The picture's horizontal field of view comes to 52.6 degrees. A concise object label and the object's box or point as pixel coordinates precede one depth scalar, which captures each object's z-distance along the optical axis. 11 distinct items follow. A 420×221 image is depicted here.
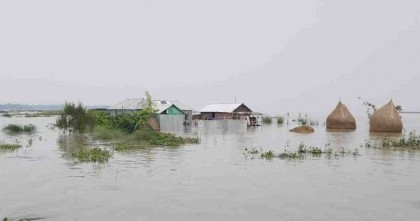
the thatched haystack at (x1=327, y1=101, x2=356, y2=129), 51.75
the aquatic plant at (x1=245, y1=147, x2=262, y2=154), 23.18
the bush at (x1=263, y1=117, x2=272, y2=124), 68.91
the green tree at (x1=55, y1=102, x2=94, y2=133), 33.56
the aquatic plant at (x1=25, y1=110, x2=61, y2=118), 109.14
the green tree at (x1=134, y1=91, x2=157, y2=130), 34.50
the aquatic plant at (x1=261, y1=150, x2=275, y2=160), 21.17
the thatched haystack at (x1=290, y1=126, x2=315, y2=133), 46.64
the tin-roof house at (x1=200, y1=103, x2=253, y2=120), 54.75
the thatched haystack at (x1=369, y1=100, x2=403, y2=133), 44.84
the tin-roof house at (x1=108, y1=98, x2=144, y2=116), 42.93
